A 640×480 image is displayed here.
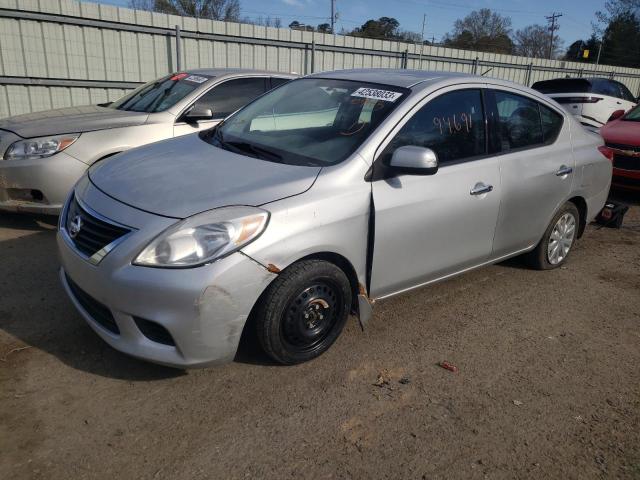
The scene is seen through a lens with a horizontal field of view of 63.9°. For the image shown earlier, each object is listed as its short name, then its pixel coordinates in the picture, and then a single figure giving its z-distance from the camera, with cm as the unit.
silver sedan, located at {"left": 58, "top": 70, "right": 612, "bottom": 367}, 254
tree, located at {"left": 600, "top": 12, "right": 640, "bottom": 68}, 4659
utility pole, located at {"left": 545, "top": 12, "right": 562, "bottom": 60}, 6838
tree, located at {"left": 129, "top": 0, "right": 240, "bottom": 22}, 3250
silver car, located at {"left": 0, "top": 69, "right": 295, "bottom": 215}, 478
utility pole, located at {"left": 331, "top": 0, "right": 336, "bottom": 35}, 4582
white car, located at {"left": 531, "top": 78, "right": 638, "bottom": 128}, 1196
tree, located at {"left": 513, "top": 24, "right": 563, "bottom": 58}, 6812
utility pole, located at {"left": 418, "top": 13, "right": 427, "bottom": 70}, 1429
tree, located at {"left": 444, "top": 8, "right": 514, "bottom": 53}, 5966
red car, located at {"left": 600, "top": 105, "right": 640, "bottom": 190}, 702
